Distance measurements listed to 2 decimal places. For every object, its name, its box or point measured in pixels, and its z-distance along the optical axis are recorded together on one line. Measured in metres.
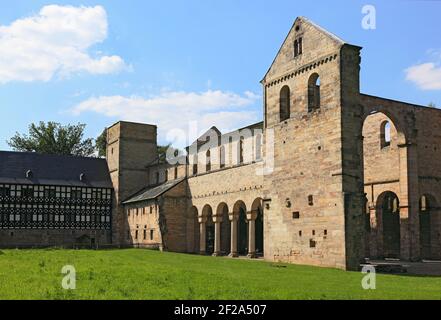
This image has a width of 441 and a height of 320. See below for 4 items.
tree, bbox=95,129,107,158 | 75.94
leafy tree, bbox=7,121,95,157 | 72.50
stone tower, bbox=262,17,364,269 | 26.94
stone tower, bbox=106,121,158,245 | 56.53
